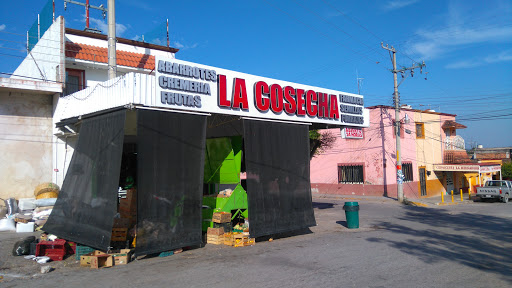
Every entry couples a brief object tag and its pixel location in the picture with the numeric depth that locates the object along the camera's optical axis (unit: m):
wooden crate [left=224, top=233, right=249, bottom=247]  11.35
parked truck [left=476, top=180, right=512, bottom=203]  27.62
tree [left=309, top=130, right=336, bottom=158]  22.05
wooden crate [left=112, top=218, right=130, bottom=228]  10.62
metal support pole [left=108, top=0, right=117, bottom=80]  14.55
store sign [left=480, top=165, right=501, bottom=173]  33.53
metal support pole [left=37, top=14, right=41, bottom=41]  19.24
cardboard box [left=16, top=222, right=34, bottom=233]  12.31
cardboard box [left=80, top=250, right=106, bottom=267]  8.66
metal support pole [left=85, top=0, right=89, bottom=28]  20.11
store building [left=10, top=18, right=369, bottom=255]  9.66
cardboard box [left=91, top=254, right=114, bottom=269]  8.52
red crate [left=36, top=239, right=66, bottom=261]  9.34
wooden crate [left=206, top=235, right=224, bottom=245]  11.51
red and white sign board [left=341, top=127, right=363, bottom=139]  17.84
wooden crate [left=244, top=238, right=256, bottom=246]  11.55
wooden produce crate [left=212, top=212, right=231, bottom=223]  11.68
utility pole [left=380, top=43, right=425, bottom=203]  26.77
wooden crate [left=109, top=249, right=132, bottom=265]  8.92
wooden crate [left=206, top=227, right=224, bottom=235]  11.53
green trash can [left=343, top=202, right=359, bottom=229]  14.77
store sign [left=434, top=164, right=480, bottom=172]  32.59
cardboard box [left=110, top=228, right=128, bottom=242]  10.40
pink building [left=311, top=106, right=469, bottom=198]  30.33
